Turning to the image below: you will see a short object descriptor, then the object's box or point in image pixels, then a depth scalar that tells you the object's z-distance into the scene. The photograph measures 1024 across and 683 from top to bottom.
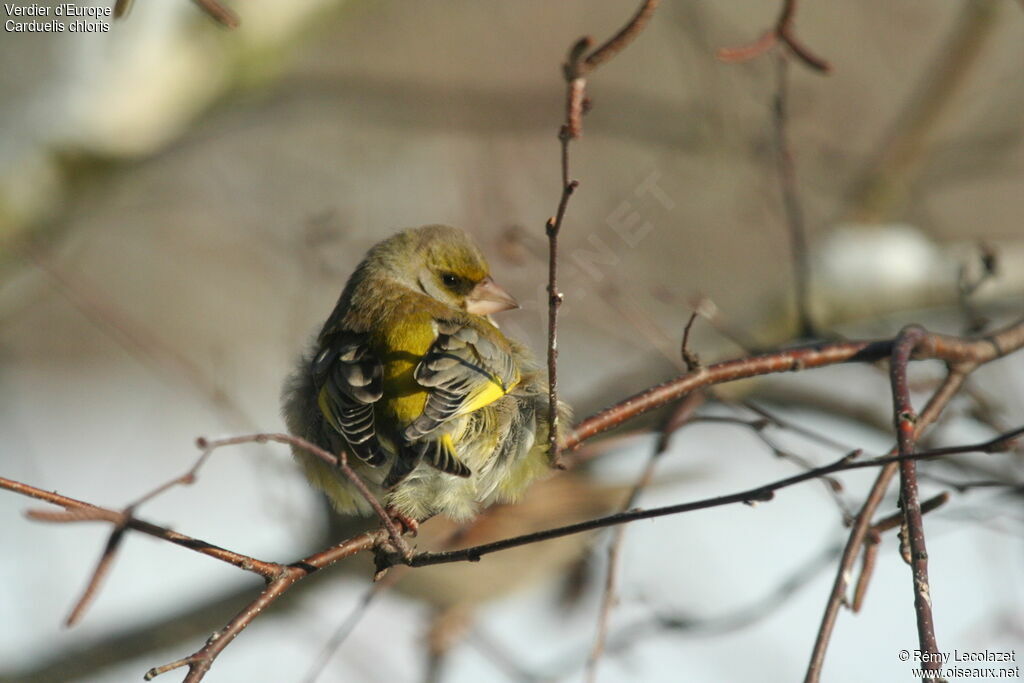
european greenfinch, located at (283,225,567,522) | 5.89
